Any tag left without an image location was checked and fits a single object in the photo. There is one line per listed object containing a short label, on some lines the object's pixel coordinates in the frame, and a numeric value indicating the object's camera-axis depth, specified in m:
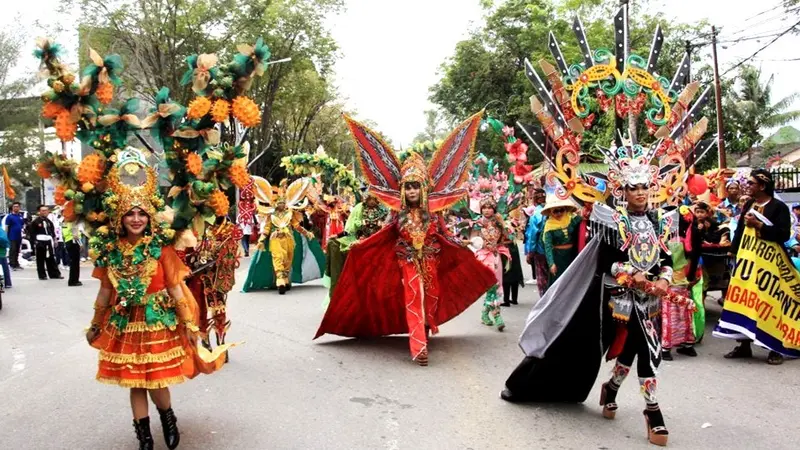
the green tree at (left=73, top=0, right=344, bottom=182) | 24.81
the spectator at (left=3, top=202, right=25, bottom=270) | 16.75
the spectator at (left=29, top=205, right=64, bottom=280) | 16.41
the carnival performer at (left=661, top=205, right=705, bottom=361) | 7.71
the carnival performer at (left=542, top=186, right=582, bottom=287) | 9.54
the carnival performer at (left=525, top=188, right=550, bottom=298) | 10.80
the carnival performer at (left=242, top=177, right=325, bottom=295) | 13.60
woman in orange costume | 4.47
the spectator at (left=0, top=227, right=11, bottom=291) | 12.44
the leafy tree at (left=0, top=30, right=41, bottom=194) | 38.09
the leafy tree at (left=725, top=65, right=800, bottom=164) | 39.03
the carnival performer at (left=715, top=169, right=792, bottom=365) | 7.15
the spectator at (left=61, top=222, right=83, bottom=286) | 15.09
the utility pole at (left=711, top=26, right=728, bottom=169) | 23.22
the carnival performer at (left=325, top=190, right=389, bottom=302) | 8.73
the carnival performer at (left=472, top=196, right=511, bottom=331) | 9.91
